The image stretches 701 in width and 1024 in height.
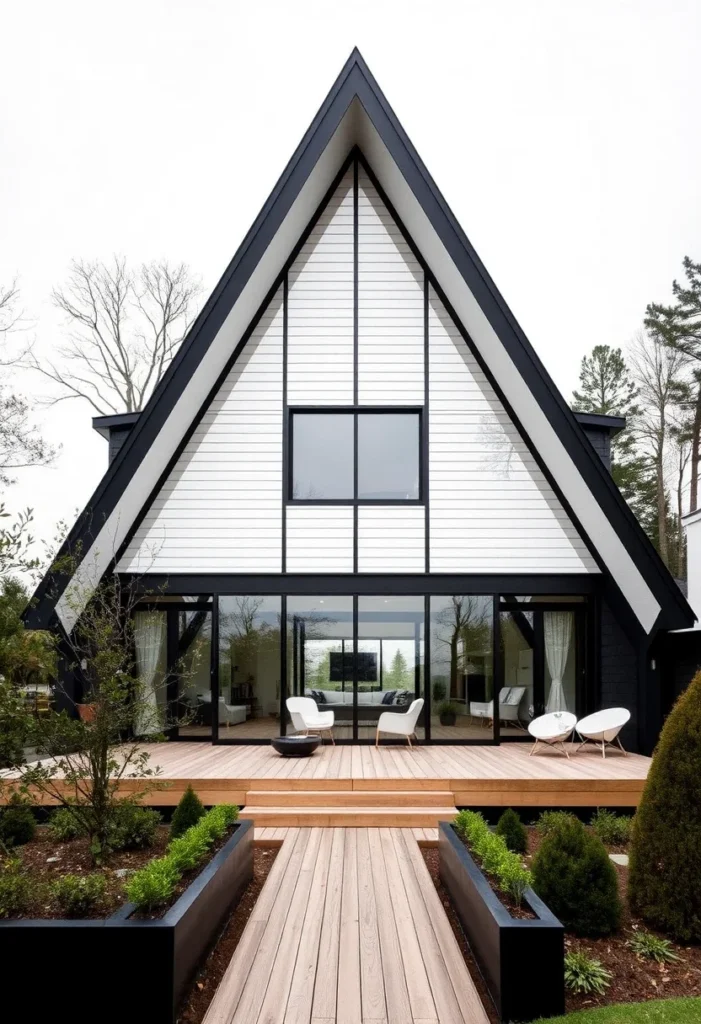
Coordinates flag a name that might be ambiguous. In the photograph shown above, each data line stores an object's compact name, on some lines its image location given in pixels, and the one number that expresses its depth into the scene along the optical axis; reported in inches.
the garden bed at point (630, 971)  141.5
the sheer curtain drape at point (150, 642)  421.1
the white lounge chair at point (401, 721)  375.9
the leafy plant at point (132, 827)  198.4
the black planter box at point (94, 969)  128.9
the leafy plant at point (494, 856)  151.6
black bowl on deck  348.5
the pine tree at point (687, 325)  871.7
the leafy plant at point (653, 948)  157.4
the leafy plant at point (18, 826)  221.0
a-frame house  397.7
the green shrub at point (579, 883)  165.8
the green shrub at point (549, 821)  225.3
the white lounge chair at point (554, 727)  369.4
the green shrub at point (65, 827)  214.6
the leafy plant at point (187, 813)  219.1
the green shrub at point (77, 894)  144.9
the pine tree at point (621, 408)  924.0
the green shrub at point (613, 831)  252.2
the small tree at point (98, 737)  191.5
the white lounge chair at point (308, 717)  382.0
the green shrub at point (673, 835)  167.0
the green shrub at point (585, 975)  143.1
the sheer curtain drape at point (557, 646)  411.2
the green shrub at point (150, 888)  140.6
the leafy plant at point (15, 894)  144.7
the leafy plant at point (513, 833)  227.6
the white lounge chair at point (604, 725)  357.4
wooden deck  275.0
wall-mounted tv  397.1
